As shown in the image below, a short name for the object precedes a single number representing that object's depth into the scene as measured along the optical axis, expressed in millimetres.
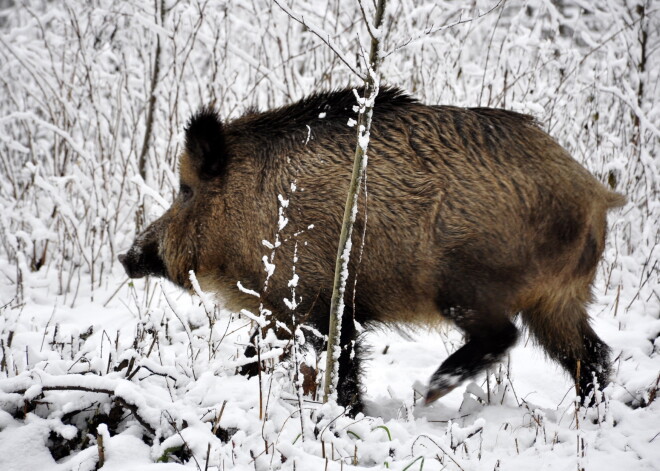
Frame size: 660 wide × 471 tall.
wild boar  6930
